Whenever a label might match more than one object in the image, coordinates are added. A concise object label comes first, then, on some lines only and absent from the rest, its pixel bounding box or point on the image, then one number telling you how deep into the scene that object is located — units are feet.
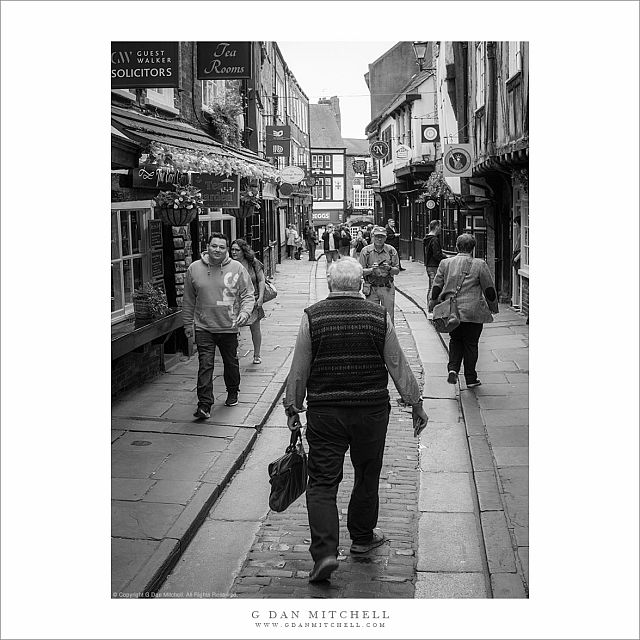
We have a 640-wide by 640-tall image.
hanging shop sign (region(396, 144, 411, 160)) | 108.96
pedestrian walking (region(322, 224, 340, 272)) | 102.78
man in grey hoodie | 26.66
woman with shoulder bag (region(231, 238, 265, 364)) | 33.86
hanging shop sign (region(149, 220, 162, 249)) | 37.06
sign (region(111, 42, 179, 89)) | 22.16
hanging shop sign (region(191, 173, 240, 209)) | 38.42
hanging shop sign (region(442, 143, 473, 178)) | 55.21
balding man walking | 15.93
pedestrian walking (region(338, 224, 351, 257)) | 100.15
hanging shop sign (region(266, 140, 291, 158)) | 93.35
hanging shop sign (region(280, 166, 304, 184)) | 95.96
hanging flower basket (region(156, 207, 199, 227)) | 34.35
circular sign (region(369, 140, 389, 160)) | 119.65
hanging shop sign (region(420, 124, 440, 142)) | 85.10
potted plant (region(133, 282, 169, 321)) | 32.42
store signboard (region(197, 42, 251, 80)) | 31.37
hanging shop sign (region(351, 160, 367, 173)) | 142.78
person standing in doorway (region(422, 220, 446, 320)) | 52.24
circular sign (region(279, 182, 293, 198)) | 101.30
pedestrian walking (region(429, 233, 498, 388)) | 29.30
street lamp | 90.91
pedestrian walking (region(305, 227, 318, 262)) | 132.99
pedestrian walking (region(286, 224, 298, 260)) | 135.44
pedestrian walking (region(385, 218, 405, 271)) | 82.14
